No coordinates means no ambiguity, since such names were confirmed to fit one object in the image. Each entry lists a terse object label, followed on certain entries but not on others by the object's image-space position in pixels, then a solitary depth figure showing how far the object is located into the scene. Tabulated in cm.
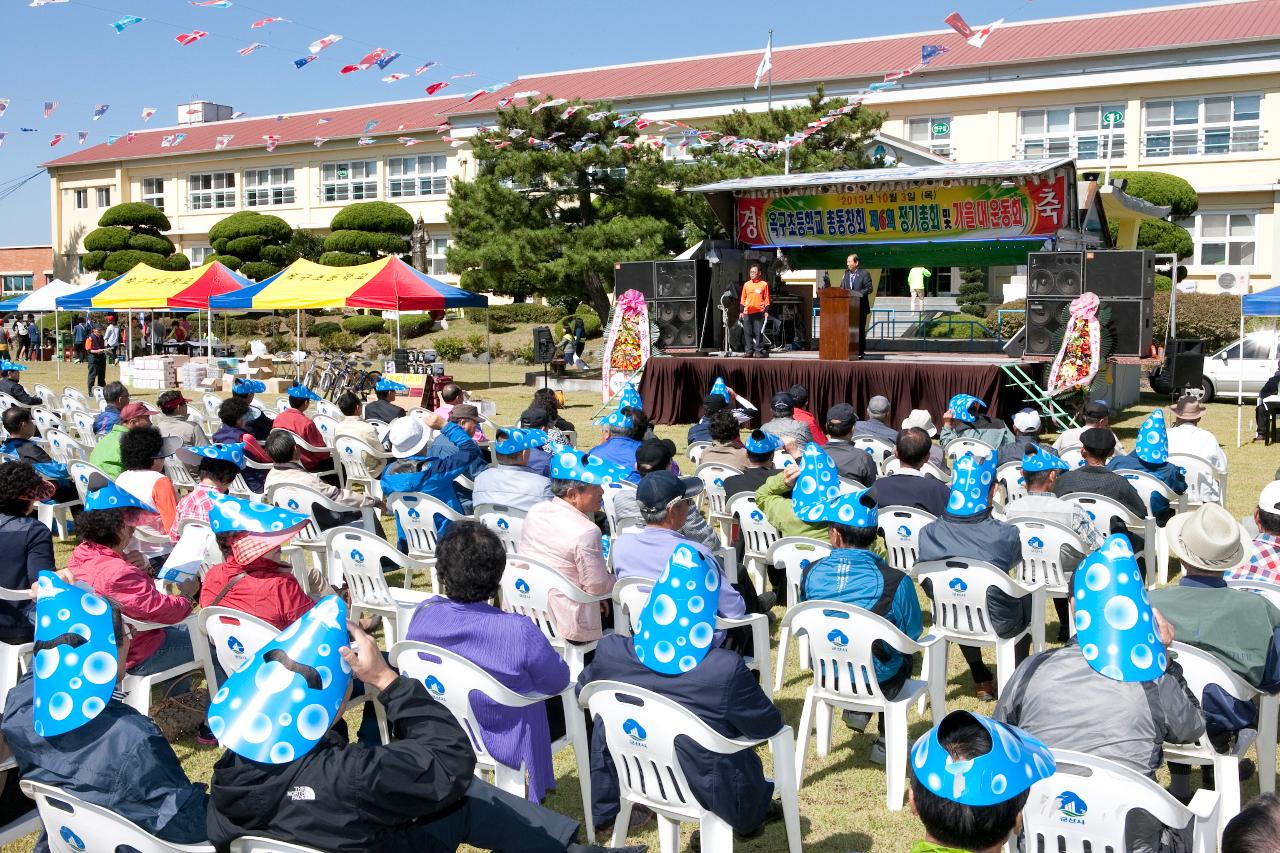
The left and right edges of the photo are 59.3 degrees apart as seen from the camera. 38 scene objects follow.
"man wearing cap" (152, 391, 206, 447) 807
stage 1327
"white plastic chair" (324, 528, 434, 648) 496
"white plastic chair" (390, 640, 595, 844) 327
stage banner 1468
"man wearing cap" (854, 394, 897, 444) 864
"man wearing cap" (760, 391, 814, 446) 778
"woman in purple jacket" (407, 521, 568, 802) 334
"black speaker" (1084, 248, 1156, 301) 1274
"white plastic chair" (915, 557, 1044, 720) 452
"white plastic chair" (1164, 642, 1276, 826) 336
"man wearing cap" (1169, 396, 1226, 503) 770
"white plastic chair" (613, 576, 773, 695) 436
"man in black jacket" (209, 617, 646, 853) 235
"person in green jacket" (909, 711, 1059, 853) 186
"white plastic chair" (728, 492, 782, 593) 589
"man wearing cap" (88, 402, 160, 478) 720
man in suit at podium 1471
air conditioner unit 1539
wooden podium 1406
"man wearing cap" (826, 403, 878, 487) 674
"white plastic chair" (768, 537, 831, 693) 488
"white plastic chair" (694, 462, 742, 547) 685
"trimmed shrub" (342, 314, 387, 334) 3150
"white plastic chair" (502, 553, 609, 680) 449
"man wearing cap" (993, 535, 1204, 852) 274
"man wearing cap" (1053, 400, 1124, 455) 757
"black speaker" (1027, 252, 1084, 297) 1310
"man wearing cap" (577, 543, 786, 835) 301
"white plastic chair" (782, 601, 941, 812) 384
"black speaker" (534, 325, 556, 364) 1889
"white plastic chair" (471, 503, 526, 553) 574
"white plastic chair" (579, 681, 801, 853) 298
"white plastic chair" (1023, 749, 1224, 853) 253
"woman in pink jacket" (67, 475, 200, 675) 412
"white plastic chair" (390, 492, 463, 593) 598
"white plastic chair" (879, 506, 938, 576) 564
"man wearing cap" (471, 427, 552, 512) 610
